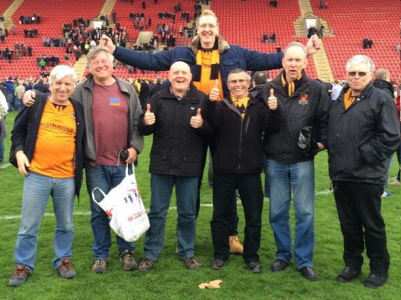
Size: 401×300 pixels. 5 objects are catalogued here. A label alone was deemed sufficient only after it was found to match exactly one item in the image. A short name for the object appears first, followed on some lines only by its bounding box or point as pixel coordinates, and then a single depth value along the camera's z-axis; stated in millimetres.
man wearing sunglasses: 3762
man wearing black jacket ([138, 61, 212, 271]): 4168
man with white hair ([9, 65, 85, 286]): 3910
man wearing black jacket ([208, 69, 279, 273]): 4180
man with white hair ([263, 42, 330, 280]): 4062
